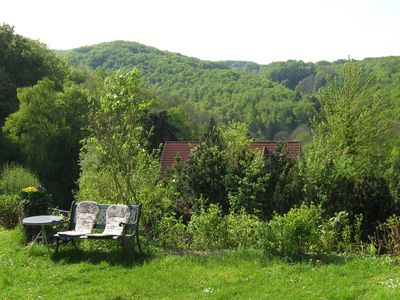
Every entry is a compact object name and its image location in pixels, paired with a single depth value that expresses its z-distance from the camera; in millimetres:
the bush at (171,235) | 9047
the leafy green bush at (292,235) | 7426
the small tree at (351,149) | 11219
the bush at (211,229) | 8469
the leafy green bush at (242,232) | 8422
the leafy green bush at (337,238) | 8086
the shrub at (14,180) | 19719
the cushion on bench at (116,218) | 8719
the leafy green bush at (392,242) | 7827
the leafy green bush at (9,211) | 12039
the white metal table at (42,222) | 8898
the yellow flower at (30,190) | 10180
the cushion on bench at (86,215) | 9086
